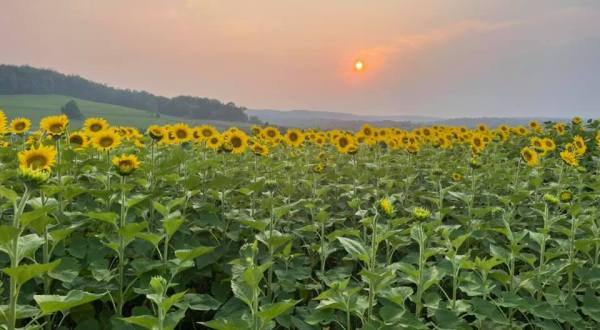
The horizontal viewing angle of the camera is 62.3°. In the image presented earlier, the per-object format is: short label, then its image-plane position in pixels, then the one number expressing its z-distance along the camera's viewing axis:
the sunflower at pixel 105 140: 4.70
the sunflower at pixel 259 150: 5.84
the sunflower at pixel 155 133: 5.02
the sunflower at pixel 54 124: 4.67
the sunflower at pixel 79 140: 5.39
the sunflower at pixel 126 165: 3.56
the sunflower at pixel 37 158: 3.13
